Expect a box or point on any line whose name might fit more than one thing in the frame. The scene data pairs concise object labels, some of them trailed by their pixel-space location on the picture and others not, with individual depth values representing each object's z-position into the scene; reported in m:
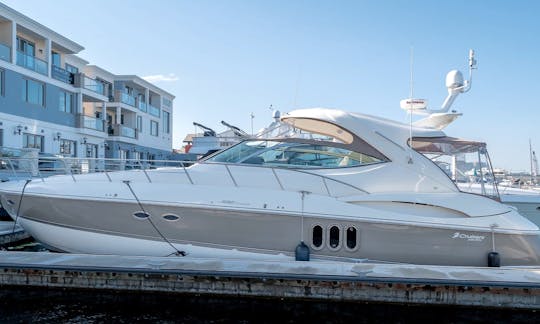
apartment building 19.56
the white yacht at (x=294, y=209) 7.66
